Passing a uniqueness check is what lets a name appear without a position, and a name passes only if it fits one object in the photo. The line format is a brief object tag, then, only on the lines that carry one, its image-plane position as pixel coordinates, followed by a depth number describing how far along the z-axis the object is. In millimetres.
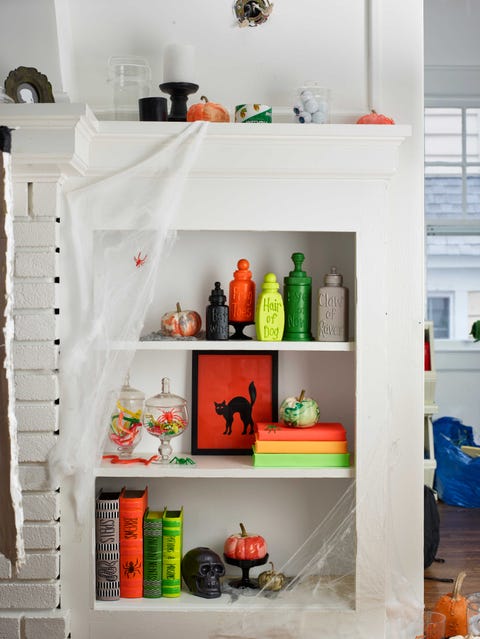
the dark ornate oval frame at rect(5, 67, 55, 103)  2443
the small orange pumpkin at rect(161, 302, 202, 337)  2609
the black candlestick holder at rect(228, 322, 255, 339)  2666
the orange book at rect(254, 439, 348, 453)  2584
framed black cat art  2773
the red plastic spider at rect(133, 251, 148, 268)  2434
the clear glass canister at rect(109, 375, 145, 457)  2615
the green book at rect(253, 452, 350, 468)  2580
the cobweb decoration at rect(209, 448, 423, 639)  2543
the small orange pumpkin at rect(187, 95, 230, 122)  2514
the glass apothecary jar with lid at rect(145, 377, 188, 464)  2617
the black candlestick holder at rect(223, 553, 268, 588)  2637
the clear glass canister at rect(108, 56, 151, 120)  2592
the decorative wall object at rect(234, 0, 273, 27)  2625
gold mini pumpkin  2619
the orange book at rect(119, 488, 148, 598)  2613
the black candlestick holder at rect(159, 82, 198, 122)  2539
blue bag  4691
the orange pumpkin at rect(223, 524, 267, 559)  2635
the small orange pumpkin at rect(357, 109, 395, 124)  2527
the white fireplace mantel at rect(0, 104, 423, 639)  2486
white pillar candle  2533
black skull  2613
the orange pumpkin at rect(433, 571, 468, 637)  2607
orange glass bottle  2662
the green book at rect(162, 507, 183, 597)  2635
